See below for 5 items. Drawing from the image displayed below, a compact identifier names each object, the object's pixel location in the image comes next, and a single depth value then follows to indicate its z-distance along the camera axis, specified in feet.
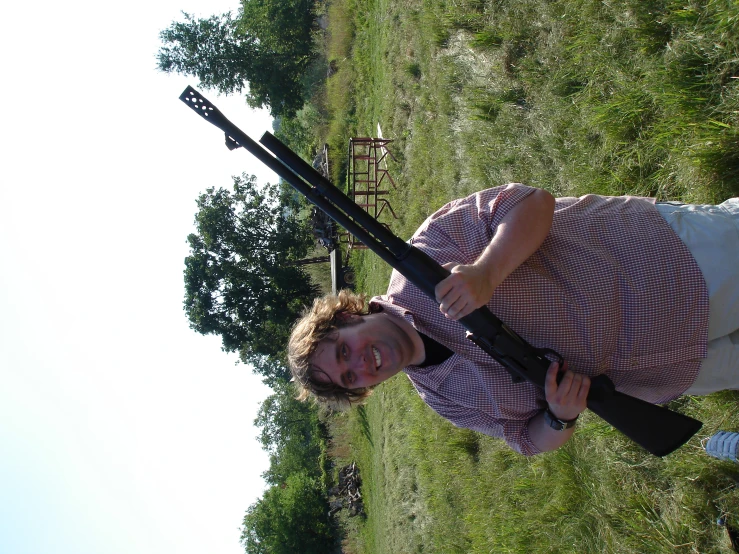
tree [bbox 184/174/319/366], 63.62
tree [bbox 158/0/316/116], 68.03
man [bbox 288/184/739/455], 7.70
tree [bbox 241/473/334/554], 60.29
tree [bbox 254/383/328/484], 89.56
